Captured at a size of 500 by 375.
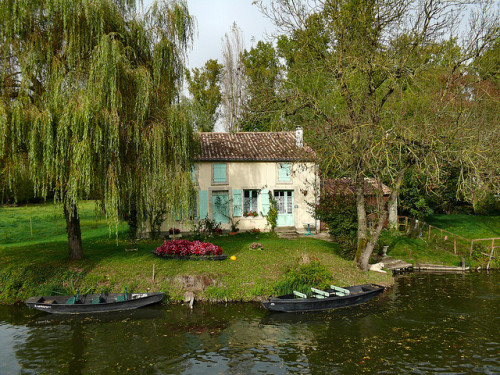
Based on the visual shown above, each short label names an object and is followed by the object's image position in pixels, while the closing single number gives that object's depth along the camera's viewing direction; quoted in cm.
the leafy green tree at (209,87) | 3853
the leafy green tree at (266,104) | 1633
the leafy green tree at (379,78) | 1421
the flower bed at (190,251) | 1625
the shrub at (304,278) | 1390
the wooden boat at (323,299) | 1280
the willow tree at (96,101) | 1151
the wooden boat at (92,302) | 1283
